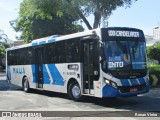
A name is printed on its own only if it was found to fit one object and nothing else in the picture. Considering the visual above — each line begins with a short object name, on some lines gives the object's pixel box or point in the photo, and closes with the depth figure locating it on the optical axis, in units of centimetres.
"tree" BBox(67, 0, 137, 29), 2331
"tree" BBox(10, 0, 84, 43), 4028
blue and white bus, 1309
